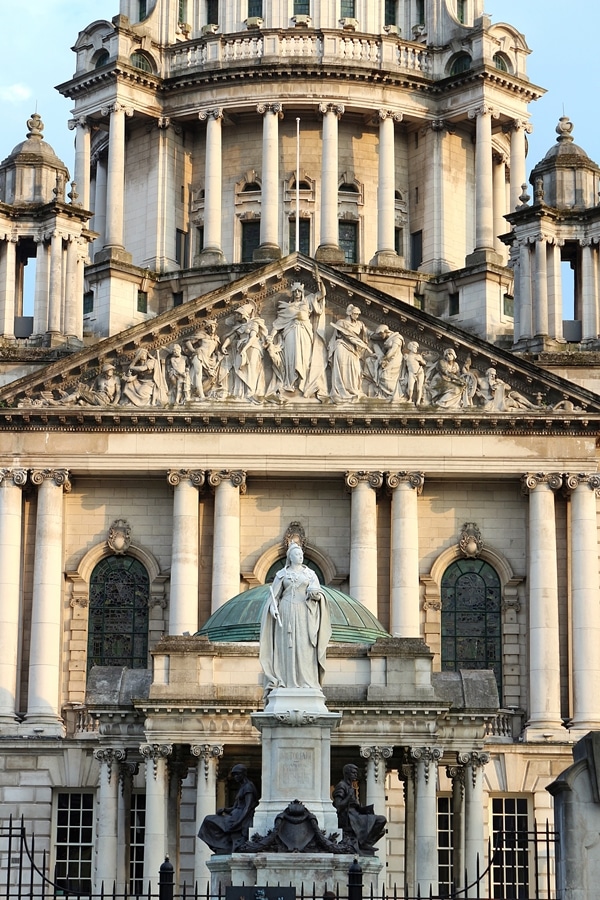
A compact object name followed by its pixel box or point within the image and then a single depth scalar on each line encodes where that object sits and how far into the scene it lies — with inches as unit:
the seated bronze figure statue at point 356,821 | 1433.3
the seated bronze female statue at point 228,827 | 1416.1
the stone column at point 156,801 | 1889.8
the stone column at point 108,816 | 1953.7
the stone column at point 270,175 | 2891.2
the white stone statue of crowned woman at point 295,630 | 1389.0
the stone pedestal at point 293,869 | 1314.0
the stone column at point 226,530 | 2330.2
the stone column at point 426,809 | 1867.6
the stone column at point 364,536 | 2329.7
